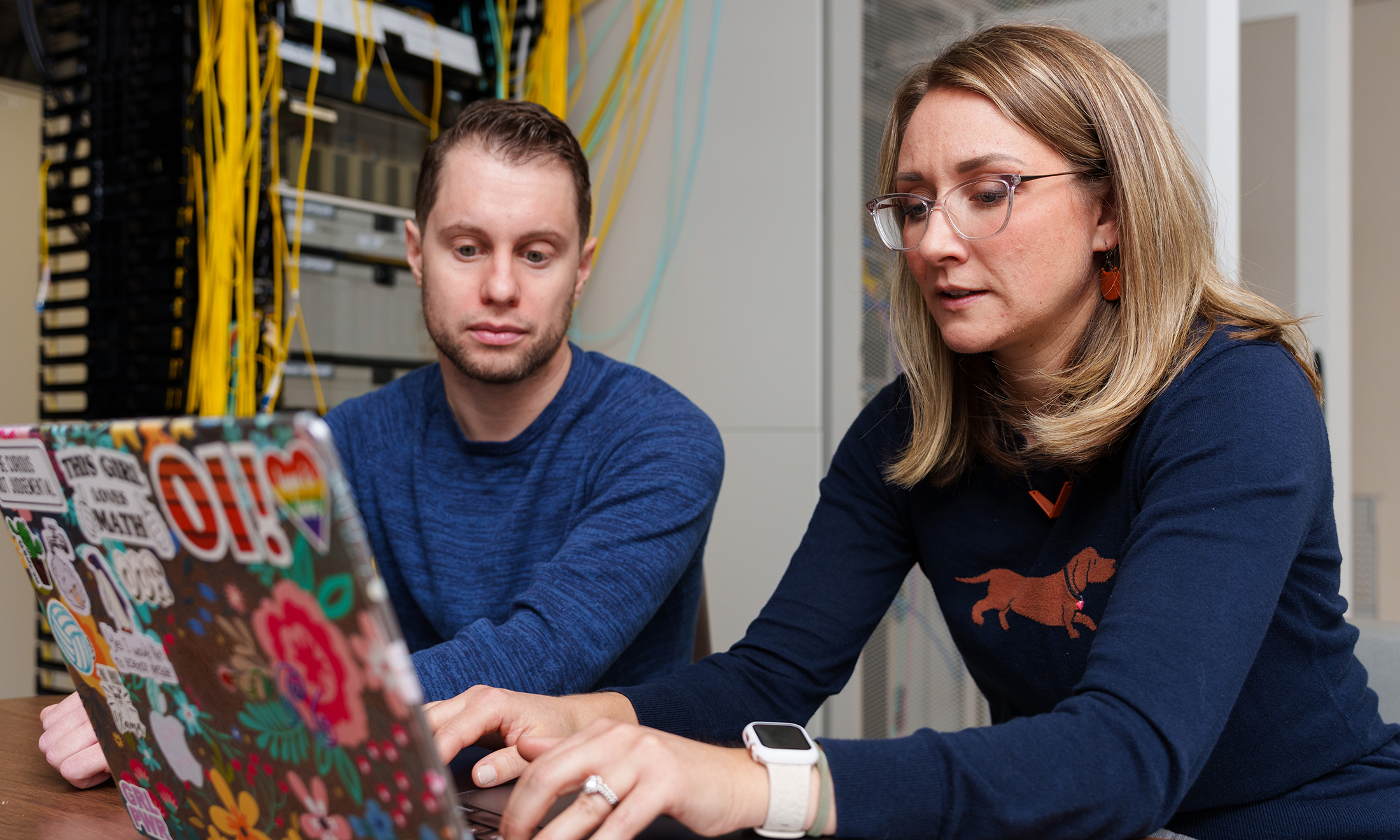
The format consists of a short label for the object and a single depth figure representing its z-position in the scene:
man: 1.22
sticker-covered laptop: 0.36
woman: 0.63
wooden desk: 0.67
